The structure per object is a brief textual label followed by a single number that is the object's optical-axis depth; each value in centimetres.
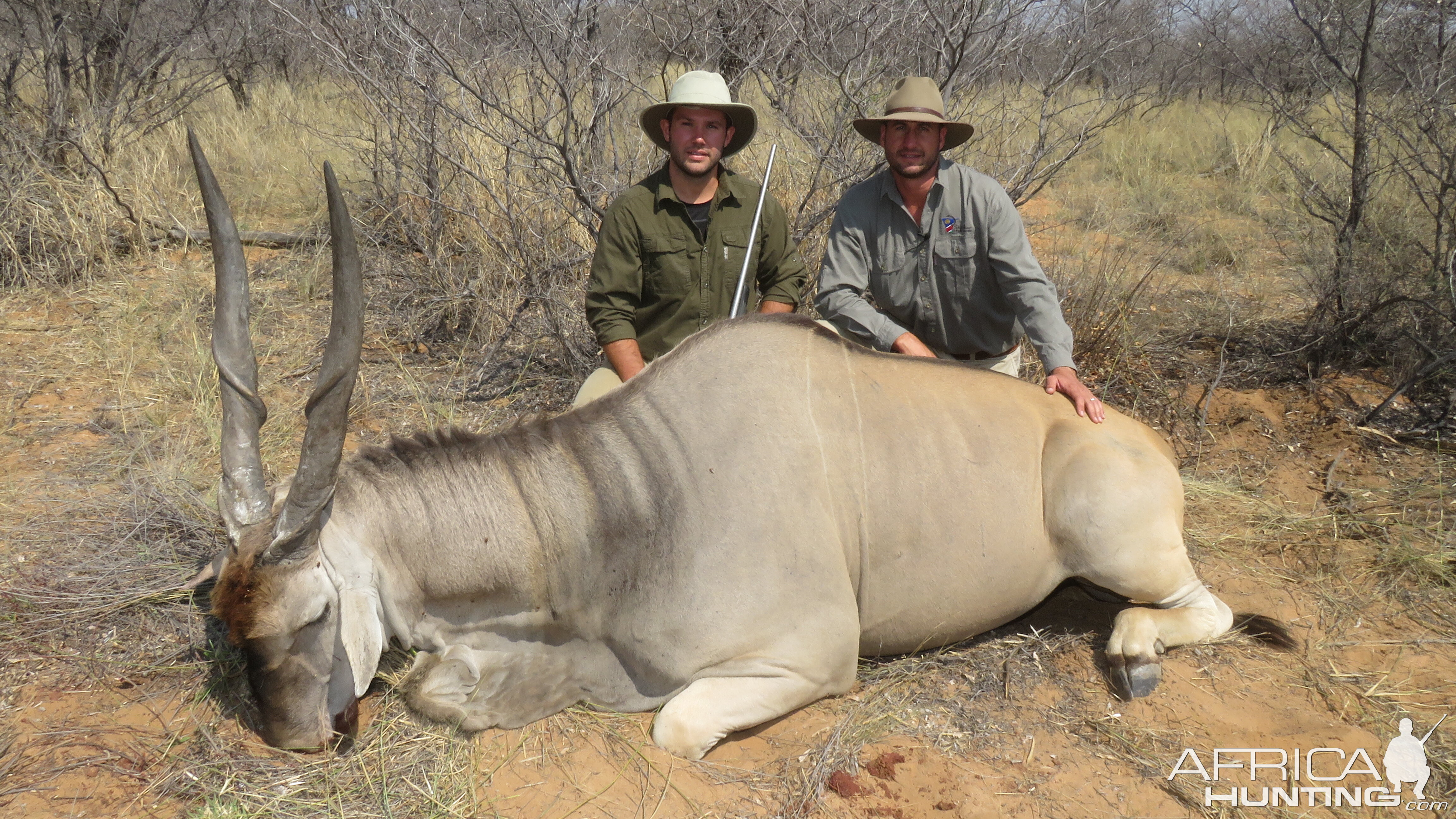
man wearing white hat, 431
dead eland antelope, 275
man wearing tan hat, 429
